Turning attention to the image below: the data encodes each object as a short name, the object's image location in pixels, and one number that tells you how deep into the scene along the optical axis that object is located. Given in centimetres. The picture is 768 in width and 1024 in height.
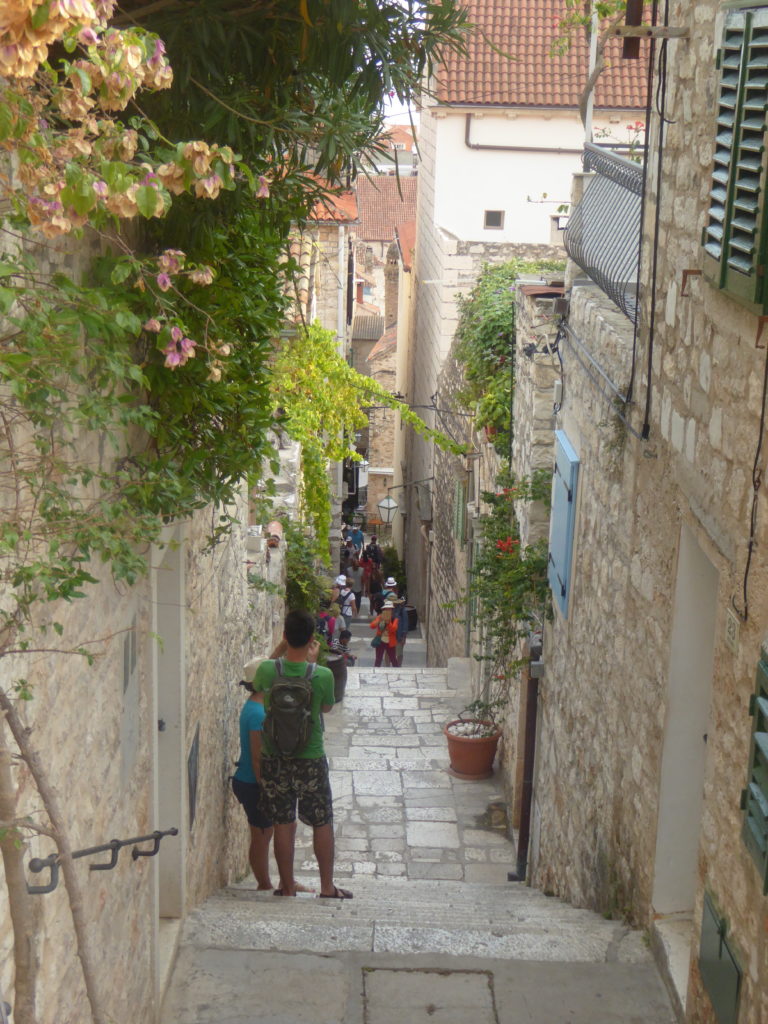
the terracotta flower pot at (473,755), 1038
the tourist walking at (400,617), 1745
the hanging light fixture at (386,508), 2527
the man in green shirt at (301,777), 591
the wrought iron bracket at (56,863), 261
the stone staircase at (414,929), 503
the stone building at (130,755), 290
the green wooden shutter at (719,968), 344
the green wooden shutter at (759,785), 313
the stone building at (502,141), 1812
